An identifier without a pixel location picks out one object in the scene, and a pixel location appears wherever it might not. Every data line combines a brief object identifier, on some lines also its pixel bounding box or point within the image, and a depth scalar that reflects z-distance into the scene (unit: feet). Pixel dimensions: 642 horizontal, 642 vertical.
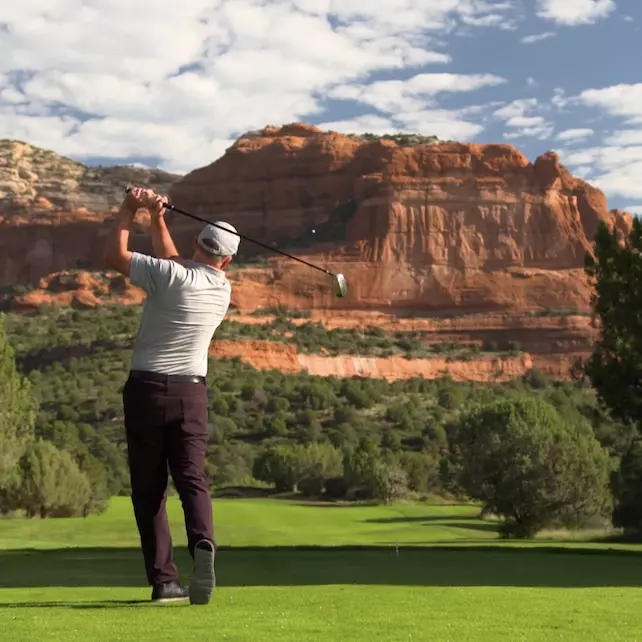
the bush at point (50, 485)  134.10
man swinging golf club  20.70
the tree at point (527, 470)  117.91
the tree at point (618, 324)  73.56
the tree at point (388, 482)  193.88
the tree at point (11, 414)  111.55
